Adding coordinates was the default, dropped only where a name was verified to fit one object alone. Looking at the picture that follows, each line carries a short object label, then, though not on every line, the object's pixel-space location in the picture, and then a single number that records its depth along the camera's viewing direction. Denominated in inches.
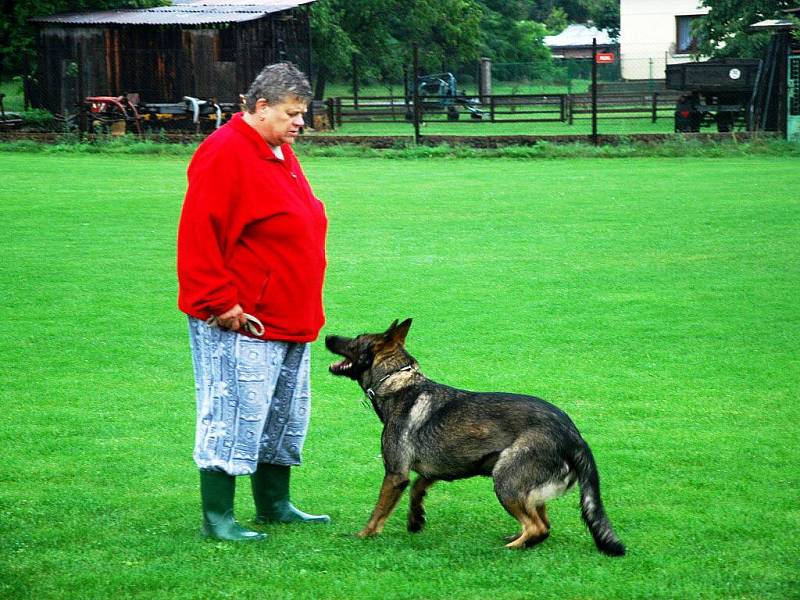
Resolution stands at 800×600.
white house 2221.7
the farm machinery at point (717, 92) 1152.8
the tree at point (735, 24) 1523.1
